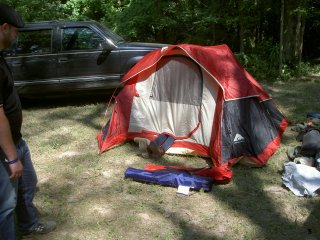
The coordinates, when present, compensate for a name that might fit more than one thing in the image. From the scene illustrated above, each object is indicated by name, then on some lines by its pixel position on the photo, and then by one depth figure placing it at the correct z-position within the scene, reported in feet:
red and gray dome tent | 15.55
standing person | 8.13
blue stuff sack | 13.97
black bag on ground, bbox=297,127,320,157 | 15.07
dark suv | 23.66
